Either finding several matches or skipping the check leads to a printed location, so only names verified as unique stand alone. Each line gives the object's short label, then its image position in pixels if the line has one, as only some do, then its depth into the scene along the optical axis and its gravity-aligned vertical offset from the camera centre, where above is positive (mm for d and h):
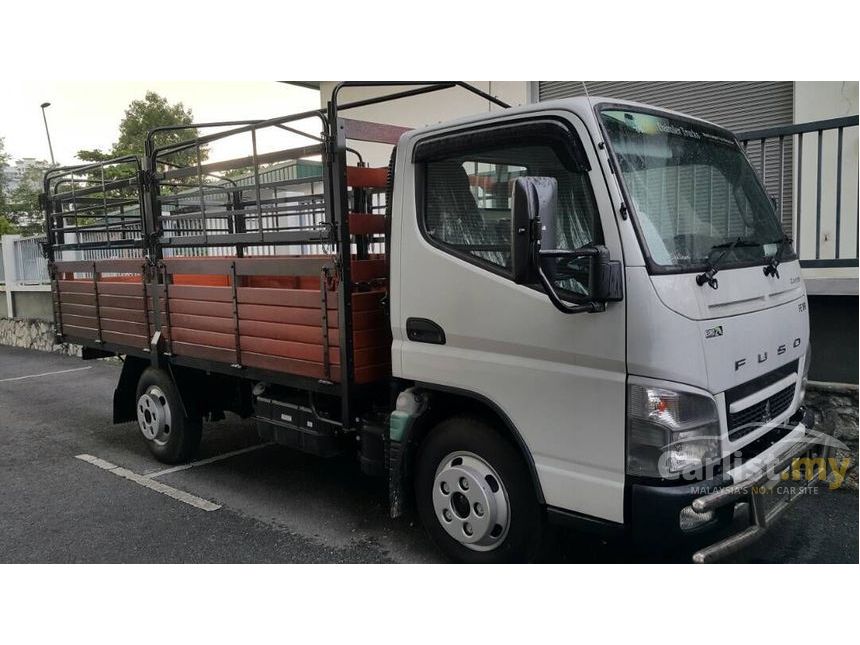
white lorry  2896 -422
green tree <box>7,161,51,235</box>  27964 +2376
